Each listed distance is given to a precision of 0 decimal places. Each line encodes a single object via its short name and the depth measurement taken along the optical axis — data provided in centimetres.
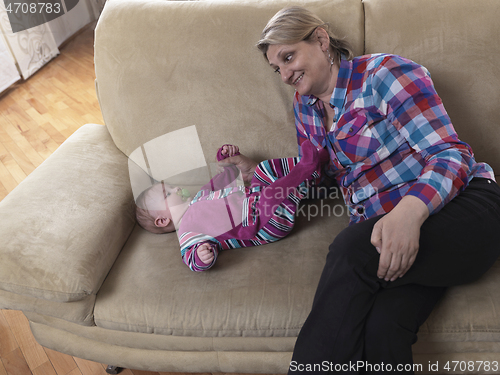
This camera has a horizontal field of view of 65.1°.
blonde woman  86
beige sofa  103
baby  119
